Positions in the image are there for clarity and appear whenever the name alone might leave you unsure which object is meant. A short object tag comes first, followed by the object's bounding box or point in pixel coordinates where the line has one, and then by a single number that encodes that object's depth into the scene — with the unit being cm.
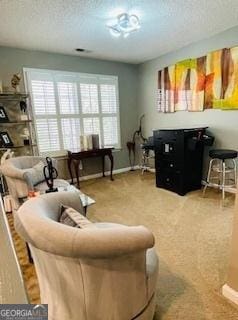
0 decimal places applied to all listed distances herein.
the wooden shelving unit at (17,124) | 383
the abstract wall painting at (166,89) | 443
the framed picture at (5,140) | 375
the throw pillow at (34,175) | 283
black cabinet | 362
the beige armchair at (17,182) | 280
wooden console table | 432
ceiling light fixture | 267
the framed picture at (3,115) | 370
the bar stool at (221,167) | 329
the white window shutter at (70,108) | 418
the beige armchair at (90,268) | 104
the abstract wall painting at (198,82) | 384
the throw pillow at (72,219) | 129
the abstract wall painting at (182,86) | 411
